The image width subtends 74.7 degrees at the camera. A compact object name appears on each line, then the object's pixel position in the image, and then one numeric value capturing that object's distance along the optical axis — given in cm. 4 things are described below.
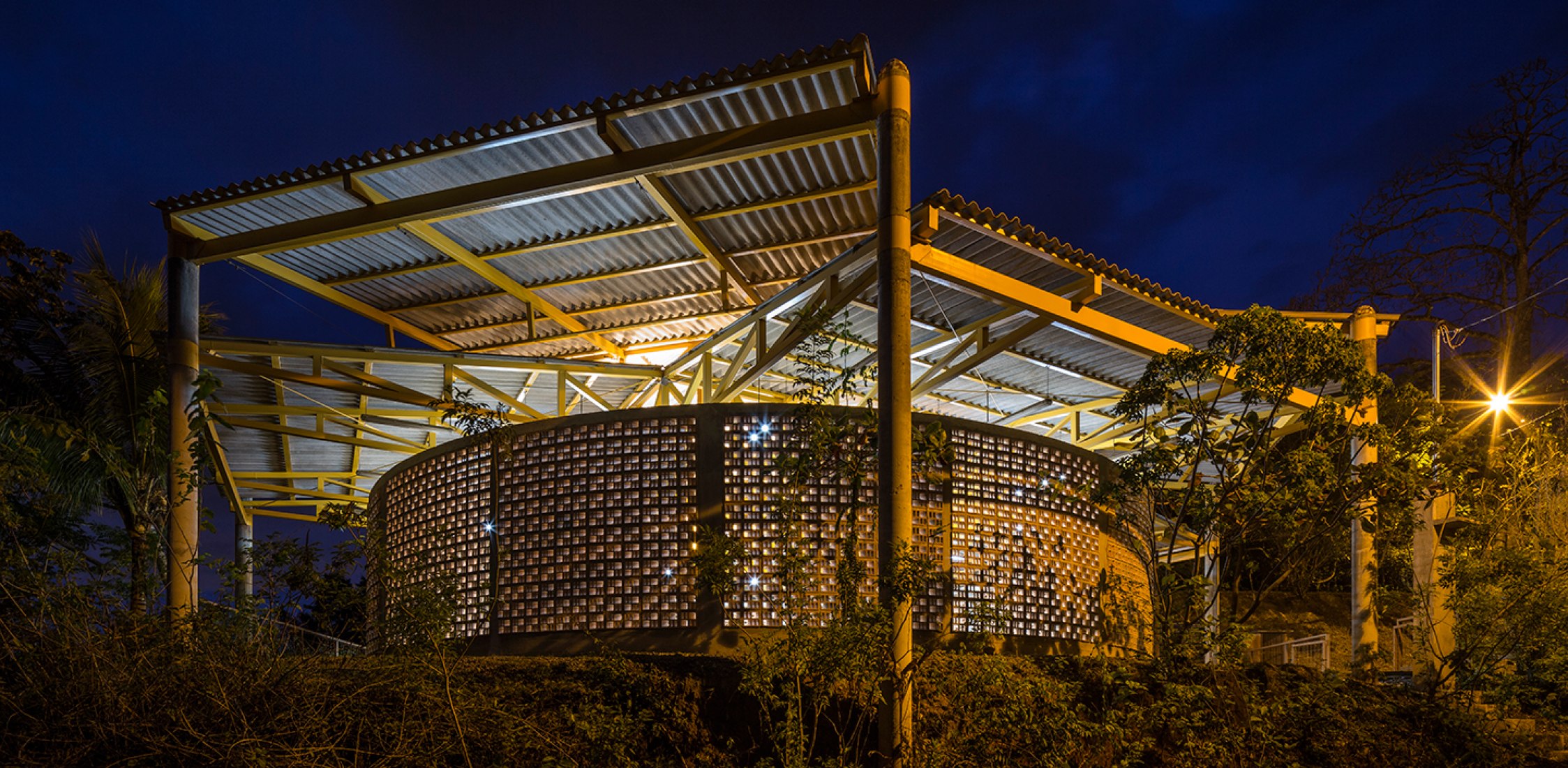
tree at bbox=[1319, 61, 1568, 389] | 2288
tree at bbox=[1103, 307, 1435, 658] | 886
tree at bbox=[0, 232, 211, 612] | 1385
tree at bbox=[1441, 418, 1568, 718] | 1016
